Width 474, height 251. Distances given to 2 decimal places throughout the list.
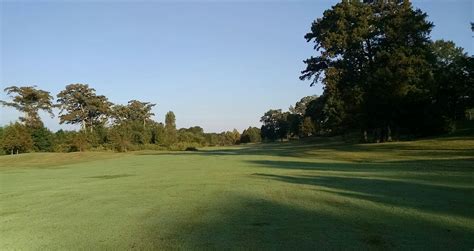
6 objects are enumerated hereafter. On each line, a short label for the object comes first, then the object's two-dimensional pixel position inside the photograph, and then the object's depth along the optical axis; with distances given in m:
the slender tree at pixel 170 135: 87.06
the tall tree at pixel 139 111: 120.12
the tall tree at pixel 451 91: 32.31
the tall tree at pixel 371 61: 39.66
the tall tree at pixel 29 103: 77.19
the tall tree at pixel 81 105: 94.62
